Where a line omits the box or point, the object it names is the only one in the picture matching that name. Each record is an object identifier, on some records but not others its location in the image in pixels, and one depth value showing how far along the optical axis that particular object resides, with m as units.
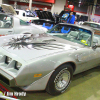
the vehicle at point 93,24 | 6.79
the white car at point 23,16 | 10.12
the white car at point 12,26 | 4.68
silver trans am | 2.09
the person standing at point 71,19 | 9.19
